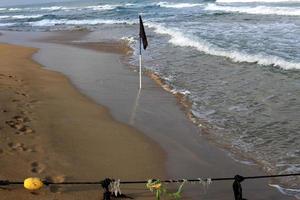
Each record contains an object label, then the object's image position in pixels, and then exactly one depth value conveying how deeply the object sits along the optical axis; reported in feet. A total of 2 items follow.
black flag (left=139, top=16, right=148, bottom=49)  32.52
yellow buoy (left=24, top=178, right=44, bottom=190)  14.97
